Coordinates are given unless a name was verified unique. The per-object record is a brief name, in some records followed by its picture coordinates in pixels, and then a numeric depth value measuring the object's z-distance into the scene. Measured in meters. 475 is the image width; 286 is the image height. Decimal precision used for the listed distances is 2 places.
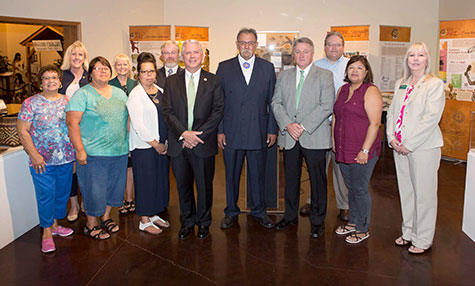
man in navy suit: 3.68
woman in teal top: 3.43
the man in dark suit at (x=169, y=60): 4.30
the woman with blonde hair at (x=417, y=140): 3.13
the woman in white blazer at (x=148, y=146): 3.58
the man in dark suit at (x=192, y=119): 3.50
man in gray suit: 3.56
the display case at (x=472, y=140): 3.84
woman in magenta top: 3.36
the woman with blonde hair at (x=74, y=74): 4.14
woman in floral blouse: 3.37
